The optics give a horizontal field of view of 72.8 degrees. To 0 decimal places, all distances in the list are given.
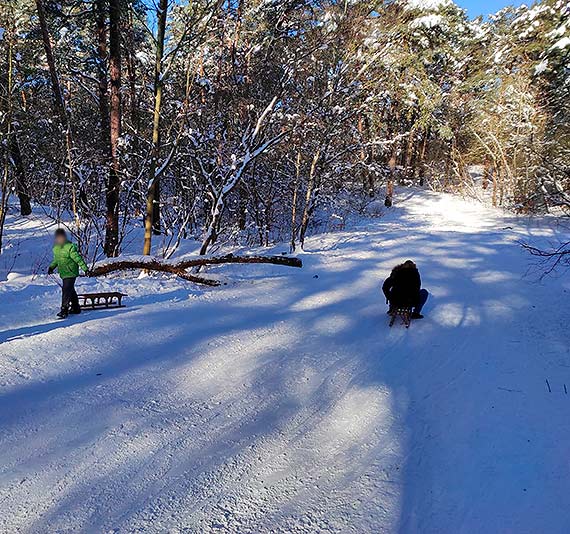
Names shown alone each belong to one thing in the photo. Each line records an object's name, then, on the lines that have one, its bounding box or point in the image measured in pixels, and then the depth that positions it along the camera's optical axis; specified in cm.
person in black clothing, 744
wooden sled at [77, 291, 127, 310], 726
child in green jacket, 664
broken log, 927
